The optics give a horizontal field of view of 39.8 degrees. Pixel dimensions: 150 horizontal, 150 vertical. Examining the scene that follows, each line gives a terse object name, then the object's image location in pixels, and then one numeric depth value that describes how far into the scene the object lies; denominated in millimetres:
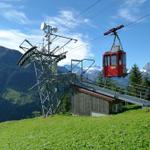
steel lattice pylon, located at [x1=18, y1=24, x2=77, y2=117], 31160
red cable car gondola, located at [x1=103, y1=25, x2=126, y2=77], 24325
